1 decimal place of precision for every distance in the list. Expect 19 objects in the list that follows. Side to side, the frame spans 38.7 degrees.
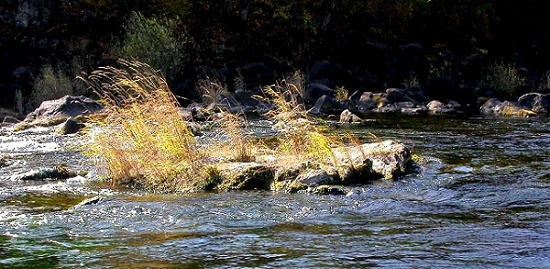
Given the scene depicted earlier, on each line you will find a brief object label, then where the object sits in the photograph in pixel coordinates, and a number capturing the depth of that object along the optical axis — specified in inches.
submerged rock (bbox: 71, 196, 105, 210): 432.5
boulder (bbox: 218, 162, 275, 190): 498.9
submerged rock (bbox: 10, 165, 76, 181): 553.3
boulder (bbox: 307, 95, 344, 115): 1149.1
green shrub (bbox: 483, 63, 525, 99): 1398.9
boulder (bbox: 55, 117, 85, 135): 853.8
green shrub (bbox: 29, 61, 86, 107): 1208.2
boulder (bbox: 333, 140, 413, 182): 524.1
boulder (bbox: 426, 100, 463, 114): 1147.3
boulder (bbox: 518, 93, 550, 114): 1134.8
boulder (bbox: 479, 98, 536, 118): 1045.8
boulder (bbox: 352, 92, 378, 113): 1227.4
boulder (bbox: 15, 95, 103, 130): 943.7
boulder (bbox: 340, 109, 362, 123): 997.2
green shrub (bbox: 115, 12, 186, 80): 1328.7
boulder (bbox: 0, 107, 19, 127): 1083.3
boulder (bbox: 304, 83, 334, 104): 1280.4
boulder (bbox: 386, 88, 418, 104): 1258.0
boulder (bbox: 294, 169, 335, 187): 488.4
